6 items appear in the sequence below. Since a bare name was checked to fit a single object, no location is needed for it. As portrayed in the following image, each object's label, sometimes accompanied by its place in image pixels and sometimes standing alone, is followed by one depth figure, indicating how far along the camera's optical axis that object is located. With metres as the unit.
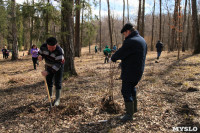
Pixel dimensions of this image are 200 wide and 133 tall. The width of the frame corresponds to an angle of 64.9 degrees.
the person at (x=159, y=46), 13.60
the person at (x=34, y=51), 10.05
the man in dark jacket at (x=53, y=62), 3.86
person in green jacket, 13.04
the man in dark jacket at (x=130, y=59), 2.99
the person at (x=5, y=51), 19.23
